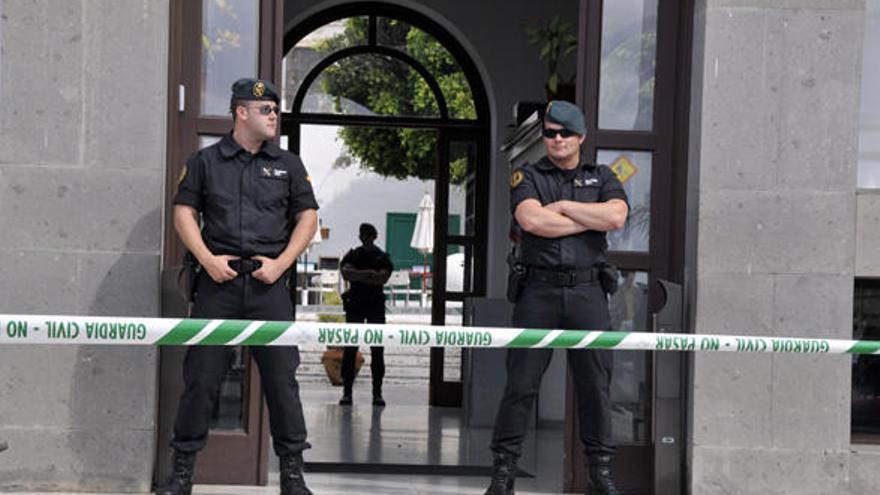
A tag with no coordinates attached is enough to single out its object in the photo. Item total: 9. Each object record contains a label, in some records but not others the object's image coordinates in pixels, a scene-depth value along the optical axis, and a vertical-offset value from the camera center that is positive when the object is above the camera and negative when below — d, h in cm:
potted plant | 1082 +151
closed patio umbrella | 2600 -6
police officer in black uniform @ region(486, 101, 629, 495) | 628 -21
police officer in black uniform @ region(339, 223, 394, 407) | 1272 -66
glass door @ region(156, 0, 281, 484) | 689 +59
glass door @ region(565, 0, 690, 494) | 715 +45
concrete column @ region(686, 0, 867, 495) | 682 -5
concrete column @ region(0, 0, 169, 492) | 656 -2
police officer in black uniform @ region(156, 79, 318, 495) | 609 -15
